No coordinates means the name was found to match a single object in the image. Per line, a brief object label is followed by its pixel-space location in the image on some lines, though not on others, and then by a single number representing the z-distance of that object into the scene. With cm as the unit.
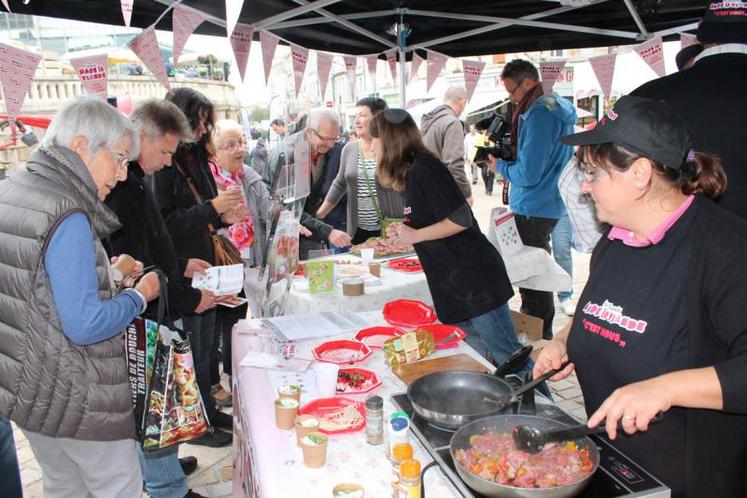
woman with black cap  112
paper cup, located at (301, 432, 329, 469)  134
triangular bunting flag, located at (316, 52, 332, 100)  501
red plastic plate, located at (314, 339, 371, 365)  198
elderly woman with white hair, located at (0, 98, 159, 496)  147
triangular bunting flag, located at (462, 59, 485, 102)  551
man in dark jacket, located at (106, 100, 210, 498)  215
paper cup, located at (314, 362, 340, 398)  167
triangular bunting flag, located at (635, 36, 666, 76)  465
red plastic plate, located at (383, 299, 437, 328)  239
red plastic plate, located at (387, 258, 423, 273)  347
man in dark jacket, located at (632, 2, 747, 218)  175
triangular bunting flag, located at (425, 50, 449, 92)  527
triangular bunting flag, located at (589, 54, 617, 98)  547
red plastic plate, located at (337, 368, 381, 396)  173
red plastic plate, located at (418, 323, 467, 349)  213
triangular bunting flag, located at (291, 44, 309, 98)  449
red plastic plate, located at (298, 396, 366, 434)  152
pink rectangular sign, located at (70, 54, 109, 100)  334
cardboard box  366
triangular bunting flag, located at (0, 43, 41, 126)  281
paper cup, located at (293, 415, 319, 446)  144
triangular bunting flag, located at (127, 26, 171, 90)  339
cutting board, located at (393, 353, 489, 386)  183
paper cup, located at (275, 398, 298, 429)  153
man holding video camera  396
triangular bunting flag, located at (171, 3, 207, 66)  334
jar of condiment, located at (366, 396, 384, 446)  144
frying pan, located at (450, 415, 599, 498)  103
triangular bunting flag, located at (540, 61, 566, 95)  533
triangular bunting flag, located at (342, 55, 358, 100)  542
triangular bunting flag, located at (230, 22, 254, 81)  388
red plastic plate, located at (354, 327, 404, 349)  219
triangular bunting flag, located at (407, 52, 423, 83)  540
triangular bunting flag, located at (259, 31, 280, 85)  404
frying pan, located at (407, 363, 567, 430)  140
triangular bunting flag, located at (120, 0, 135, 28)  275
